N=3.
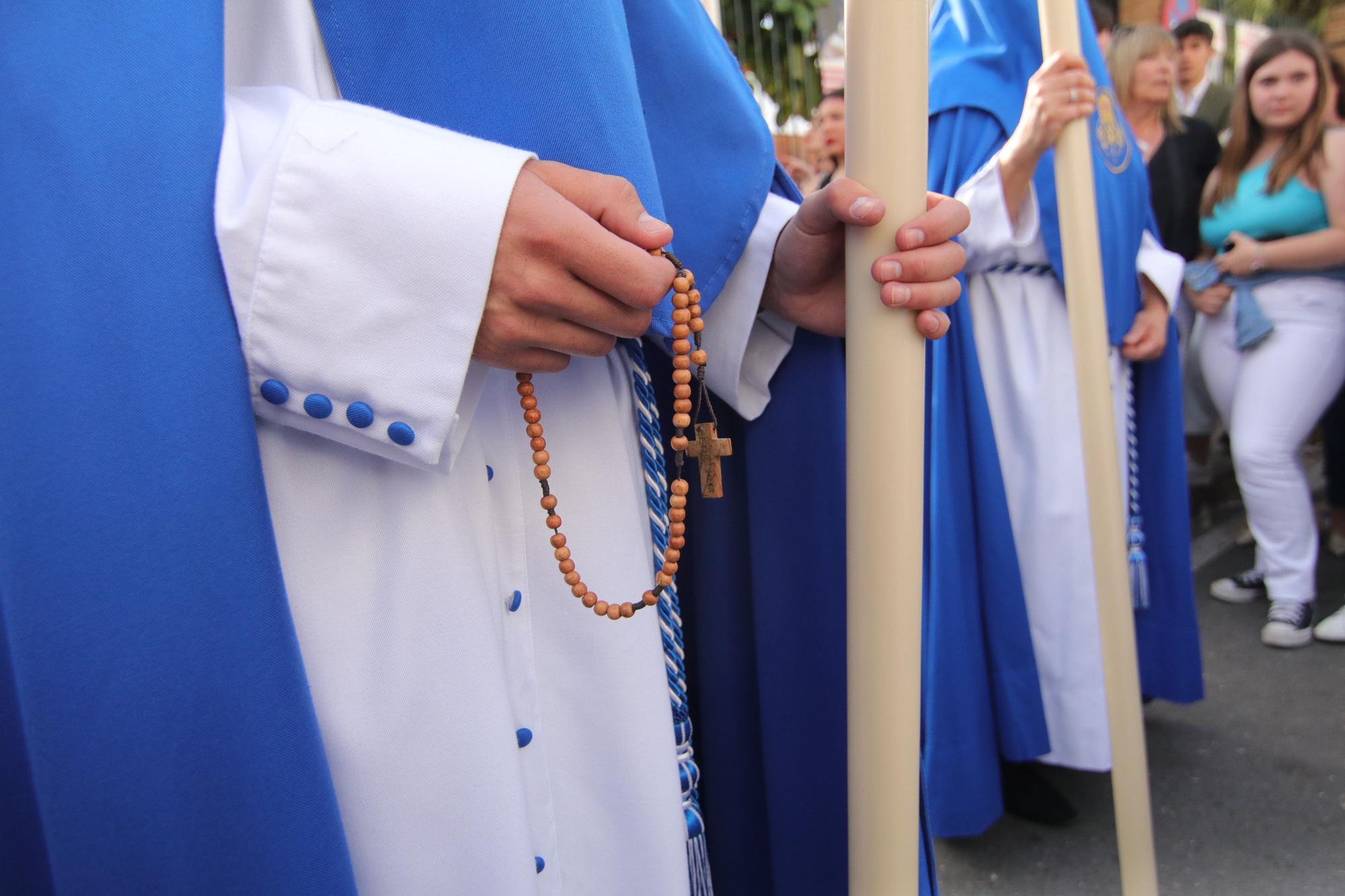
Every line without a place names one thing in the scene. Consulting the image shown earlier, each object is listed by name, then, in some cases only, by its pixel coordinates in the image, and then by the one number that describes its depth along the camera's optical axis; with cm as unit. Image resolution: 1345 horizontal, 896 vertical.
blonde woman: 351
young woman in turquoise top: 358
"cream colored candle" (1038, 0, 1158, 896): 122
